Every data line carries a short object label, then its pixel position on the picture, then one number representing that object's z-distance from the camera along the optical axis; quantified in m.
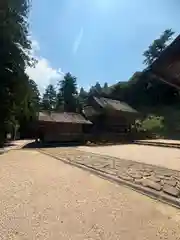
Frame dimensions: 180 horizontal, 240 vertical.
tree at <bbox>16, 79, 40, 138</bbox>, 12.31
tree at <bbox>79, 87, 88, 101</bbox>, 37.37
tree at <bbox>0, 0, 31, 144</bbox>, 10.64
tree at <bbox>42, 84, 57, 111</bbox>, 36.30
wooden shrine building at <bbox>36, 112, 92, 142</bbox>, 15.55
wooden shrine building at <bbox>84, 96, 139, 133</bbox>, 20.11
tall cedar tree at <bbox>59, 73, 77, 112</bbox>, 31.16
